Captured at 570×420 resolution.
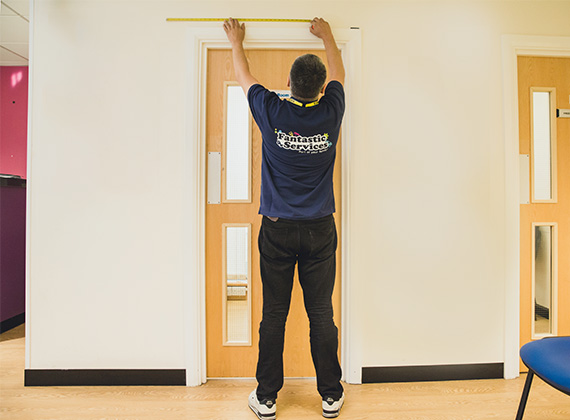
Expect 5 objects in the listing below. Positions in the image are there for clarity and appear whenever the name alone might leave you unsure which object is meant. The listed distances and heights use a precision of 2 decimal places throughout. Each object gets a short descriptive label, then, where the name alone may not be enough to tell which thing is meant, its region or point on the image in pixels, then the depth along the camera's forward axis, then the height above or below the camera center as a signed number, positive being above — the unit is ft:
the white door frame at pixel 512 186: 5.55 +0.56
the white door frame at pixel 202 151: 5.36 +1.17
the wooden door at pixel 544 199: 5.80 +0.34
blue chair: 3.04 -1.58
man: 4.24 -0.16
